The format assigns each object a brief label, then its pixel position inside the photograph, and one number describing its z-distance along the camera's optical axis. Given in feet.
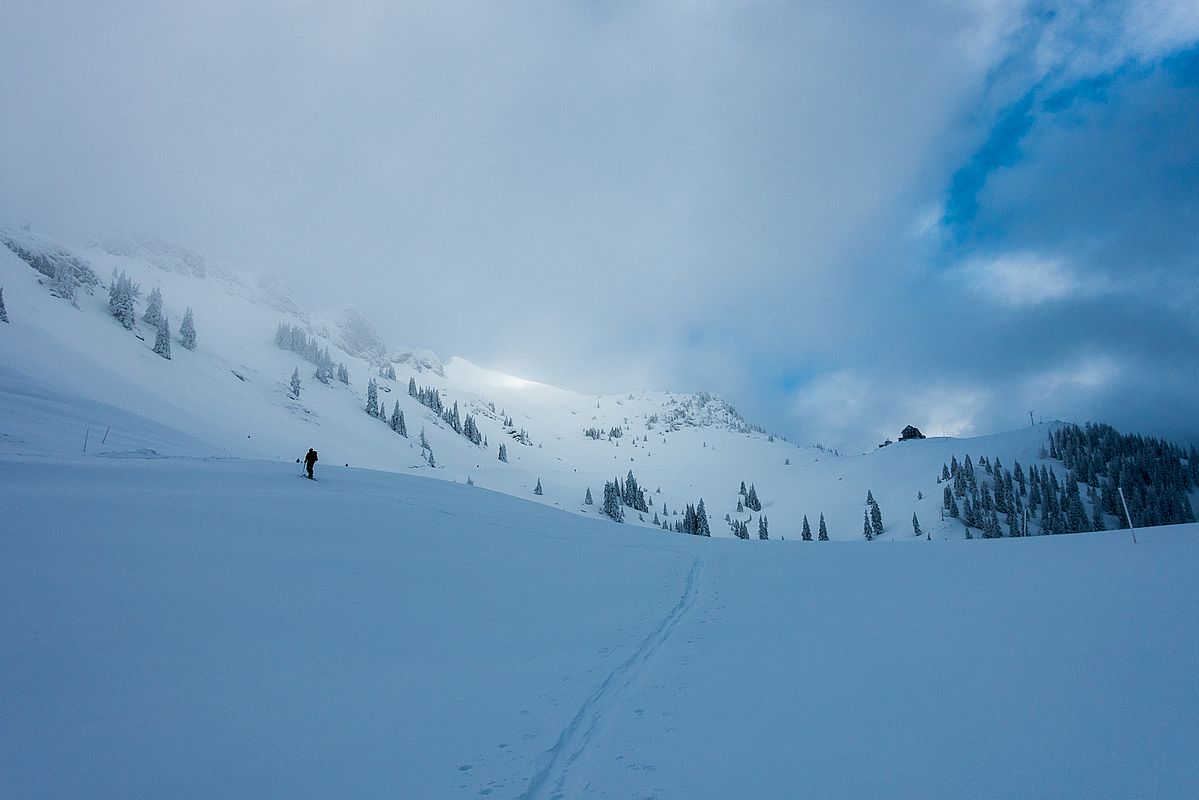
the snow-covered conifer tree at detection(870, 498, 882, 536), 401.16
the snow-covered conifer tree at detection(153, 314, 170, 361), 240.94
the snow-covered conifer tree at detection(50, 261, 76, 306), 234.58
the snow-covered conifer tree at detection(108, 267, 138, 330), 252.21
